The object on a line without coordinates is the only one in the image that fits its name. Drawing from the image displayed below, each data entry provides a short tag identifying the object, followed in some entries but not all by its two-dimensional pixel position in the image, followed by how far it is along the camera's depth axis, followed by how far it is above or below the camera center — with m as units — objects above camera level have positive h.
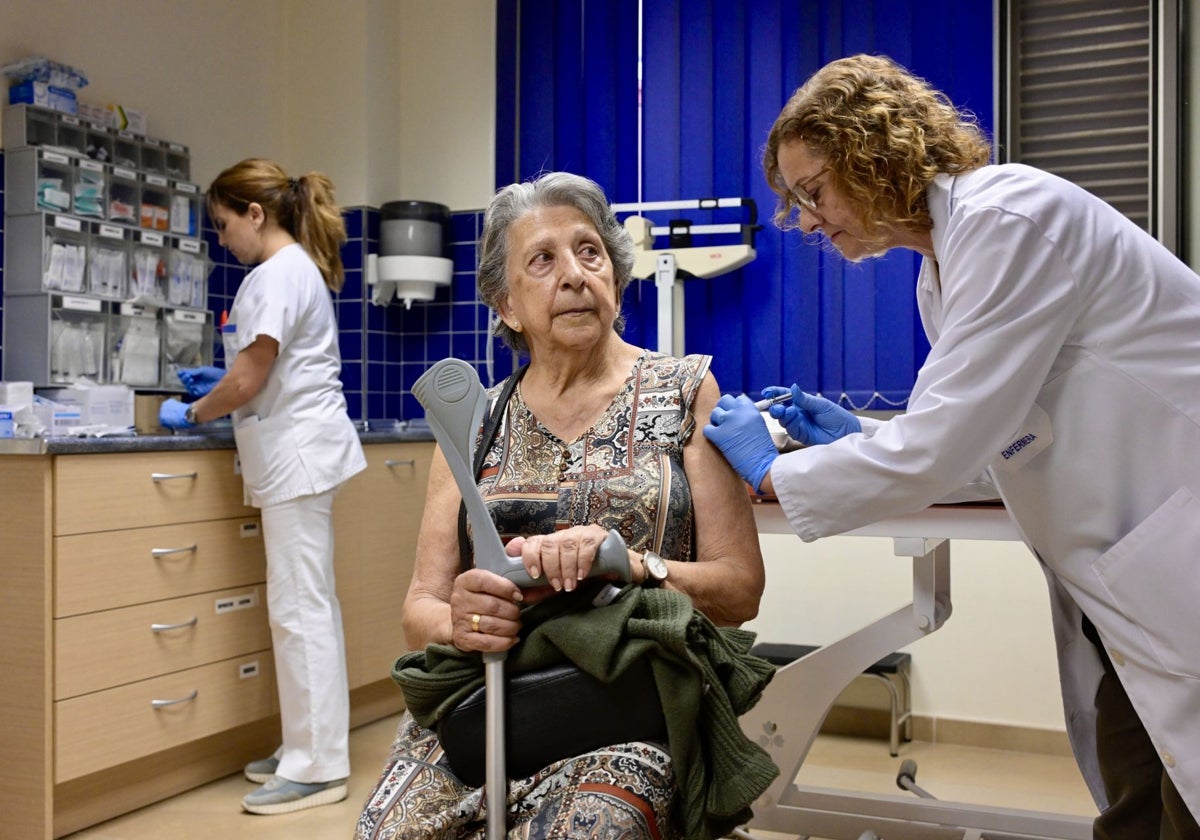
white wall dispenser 3.96 +0.61
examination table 2.31 -0.61
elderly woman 1.29 -0.10
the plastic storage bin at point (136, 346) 3.35 +0.24
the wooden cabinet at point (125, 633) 2.46 -0.47
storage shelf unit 3.15 +0.49
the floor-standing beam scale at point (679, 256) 3.56 +0.53
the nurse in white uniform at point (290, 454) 2.84 -0.06
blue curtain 3.53 +1.01
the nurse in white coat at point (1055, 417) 1.39 +0.01
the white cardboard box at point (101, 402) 3.11 +0.07
